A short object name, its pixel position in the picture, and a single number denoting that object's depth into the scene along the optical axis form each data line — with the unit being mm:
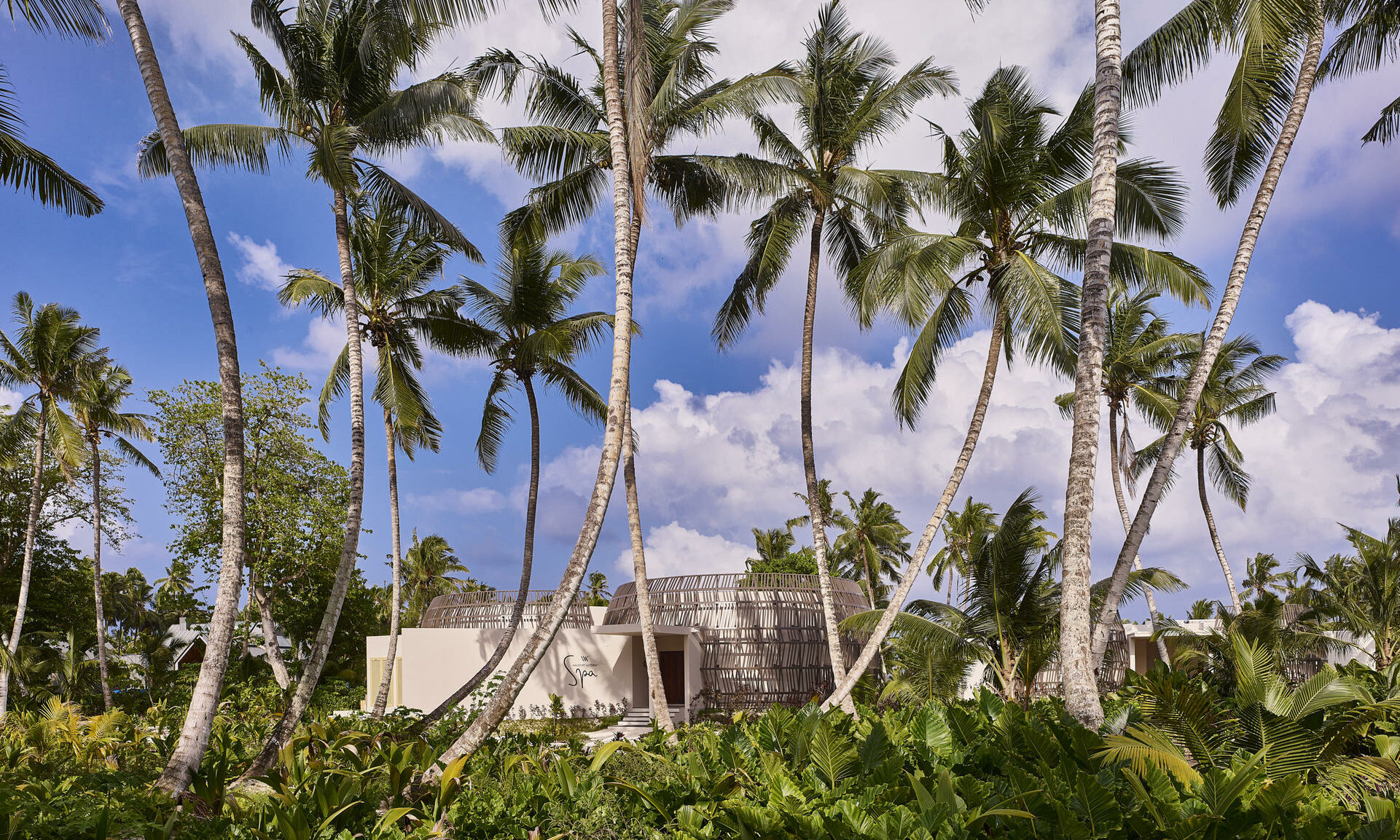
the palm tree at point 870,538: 32031
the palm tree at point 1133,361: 19141
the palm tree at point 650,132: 12109
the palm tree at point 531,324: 15867
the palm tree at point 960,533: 30750
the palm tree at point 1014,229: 11062
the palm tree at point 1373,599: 15656
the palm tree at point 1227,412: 19781
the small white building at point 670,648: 17766
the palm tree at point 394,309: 14977
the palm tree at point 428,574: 36344
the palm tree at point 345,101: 10609
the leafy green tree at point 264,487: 19297
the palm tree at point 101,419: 18672
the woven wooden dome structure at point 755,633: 17703
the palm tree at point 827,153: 12844
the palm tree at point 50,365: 17812
